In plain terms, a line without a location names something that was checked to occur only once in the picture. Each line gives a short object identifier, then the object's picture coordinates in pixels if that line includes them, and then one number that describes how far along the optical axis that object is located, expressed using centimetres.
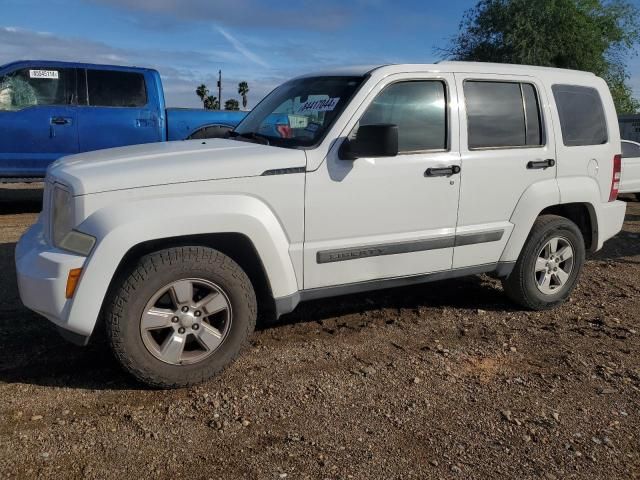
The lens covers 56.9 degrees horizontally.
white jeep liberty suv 319
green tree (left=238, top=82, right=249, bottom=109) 7000
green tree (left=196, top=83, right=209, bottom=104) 6612
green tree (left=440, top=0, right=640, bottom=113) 2514
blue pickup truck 856
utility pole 4598
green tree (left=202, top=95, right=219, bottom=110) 6020
